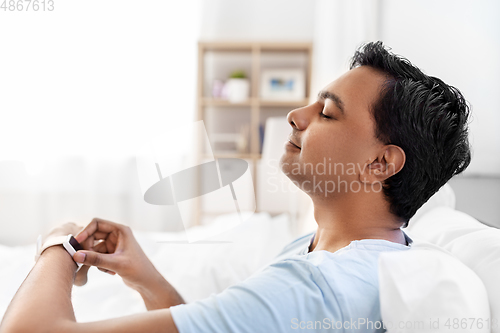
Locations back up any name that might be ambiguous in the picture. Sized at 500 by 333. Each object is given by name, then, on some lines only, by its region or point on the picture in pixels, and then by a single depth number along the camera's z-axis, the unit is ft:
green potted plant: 11.98
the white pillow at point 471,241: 2.02
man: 1.81
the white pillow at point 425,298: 1.70
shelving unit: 12.04
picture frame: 12.21
